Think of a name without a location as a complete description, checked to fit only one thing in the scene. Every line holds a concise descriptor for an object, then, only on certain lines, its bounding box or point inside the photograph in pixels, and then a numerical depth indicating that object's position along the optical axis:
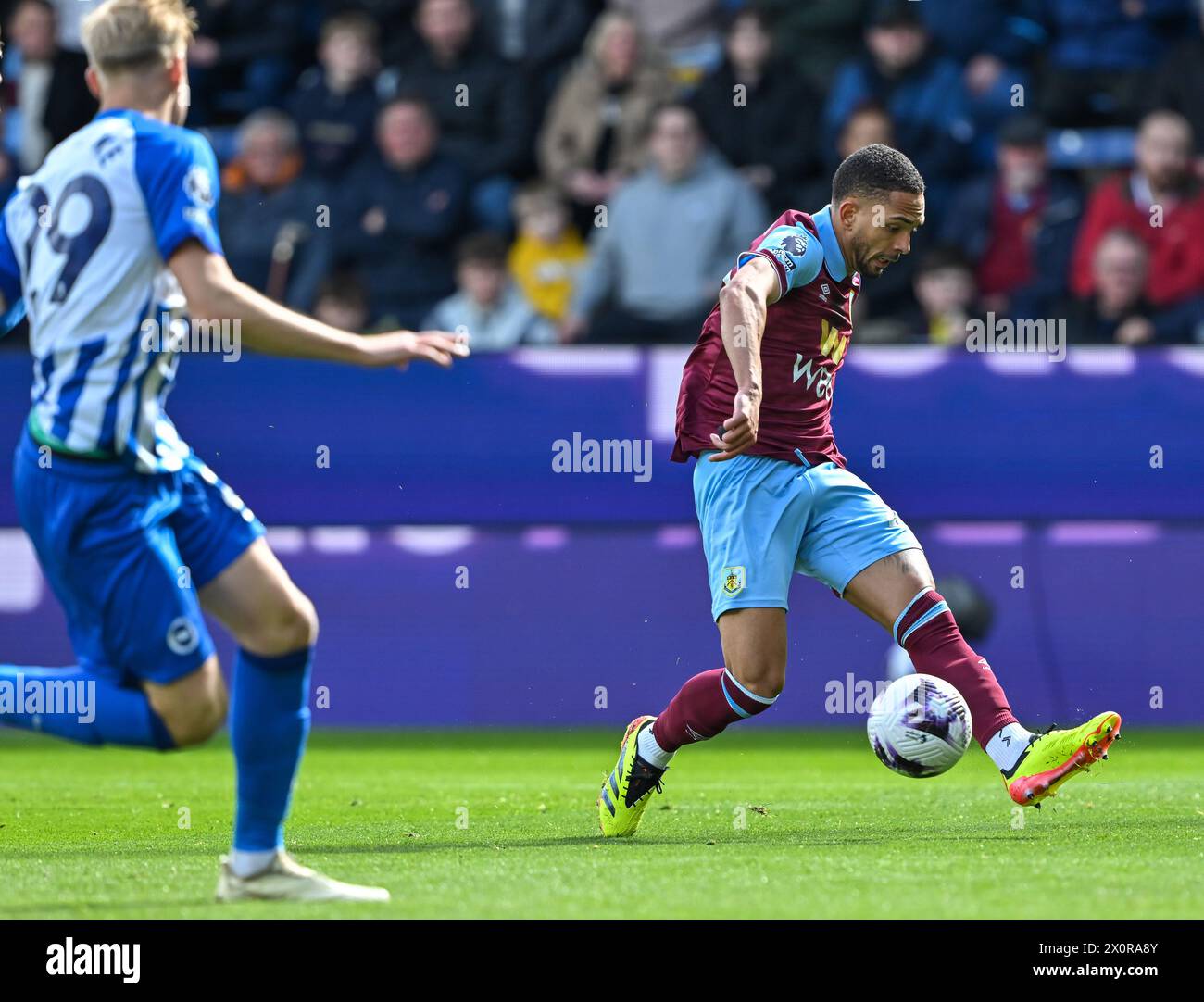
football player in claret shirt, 6.18
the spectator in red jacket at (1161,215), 11.38
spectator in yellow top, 12.04
